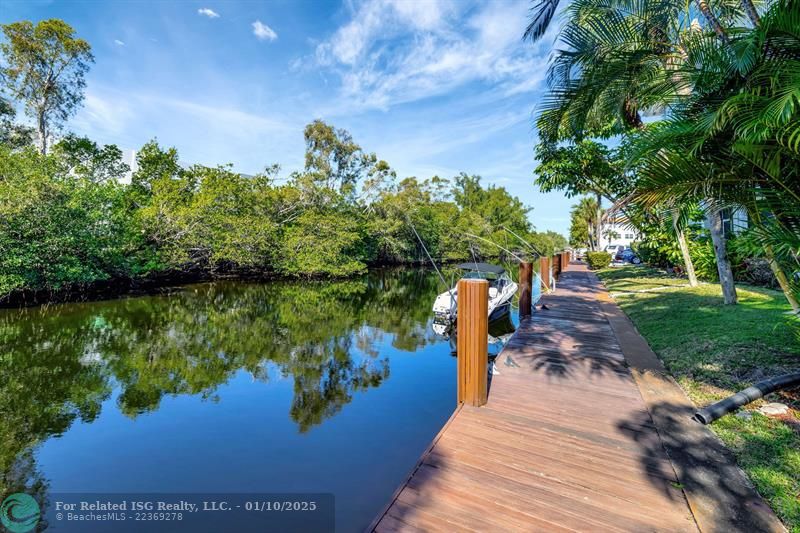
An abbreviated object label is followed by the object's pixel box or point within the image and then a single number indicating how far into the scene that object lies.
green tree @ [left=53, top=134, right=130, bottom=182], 20.00
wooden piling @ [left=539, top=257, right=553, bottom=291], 13.57
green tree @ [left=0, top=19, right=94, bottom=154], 18.64
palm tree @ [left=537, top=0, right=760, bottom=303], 5.44
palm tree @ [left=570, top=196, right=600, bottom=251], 40.28
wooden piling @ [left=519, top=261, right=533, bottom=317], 8.52
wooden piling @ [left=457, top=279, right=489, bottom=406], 3.69
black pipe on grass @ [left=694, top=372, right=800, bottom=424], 3.35
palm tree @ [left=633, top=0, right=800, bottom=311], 2.88
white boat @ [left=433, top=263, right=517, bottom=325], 9.79
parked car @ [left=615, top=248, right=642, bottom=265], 25.73
